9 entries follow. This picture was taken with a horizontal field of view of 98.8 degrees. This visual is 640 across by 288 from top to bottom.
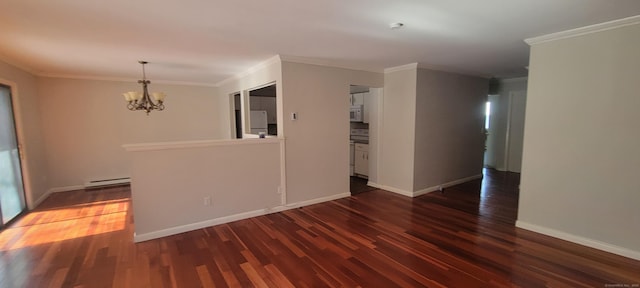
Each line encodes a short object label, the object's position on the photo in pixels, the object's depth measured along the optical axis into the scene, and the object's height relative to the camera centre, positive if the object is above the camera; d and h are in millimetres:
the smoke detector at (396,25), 2553 +877
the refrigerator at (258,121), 6053 -27
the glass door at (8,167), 3666 -629
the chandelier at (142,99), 3915 +334
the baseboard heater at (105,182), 5535 -1262
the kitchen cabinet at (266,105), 7048 +384
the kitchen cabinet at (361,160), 5859 -890
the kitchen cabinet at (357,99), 6191 +458
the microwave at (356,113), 6191 +133
